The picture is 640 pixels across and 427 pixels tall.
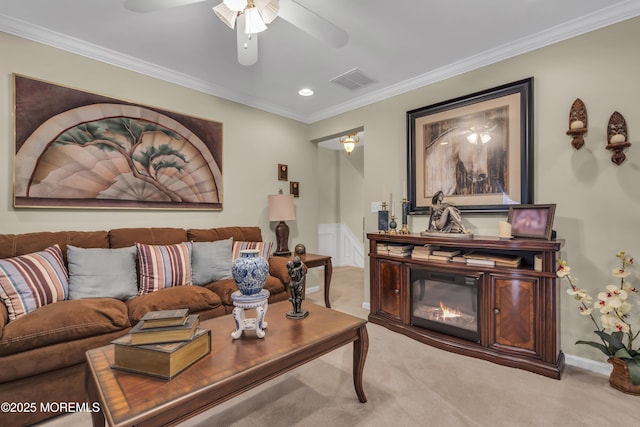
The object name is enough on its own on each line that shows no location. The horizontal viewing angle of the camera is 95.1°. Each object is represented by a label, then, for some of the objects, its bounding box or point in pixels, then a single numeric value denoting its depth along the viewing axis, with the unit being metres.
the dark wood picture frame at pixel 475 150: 2.44
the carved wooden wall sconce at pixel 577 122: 2.14
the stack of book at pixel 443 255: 2.51
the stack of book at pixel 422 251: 2.64
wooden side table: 3.37
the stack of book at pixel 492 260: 2.18
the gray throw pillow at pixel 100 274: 2.10
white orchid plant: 1.84
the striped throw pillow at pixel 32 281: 1.77
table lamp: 3.56
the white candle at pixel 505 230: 2.24
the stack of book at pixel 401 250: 2.82
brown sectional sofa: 1.52
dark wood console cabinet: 2.01
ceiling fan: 1.51
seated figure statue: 2.57
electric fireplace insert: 2.38
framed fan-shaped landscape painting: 2.27
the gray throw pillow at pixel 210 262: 2.67
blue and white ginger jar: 1.45
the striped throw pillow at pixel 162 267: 2.39
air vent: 2.99
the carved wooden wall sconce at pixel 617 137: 1.99
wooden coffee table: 0.98
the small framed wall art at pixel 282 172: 3.96
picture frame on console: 2.13
